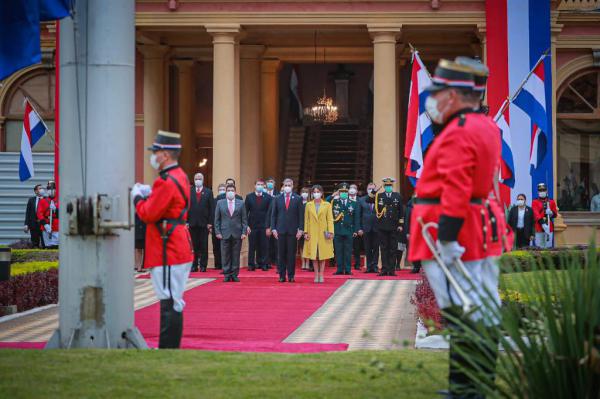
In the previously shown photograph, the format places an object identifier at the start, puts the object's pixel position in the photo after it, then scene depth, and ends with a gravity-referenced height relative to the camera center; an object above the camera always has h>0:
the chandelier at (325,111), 34.06 +2.38
